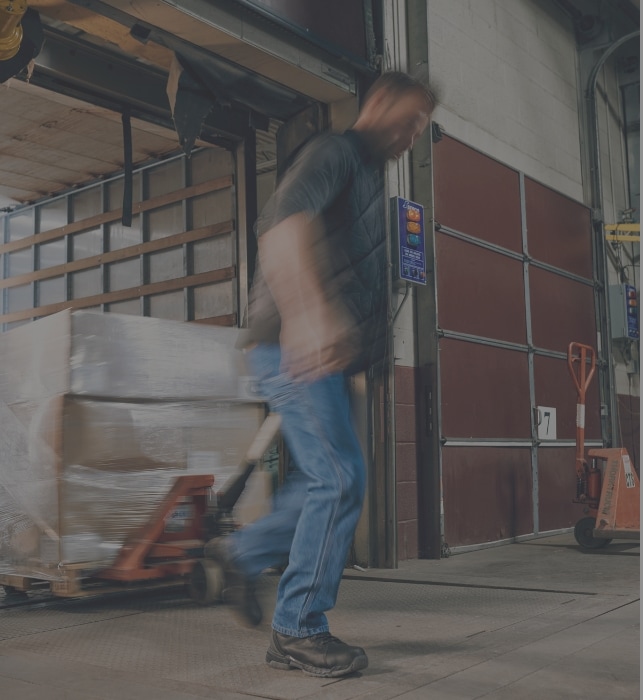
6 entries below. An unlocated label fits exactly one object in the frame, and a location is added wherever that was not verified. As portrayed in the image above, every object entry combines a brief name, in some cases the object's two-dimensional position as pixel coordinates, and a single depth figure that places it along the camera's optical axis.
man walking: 2.85
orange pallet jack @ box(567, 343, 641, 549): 6.39
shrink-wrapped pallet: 4.30
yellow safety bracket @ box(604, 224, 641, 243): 9.49
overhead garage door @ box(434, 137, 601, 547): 6.84
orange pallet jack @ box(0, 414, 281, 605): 3.95
